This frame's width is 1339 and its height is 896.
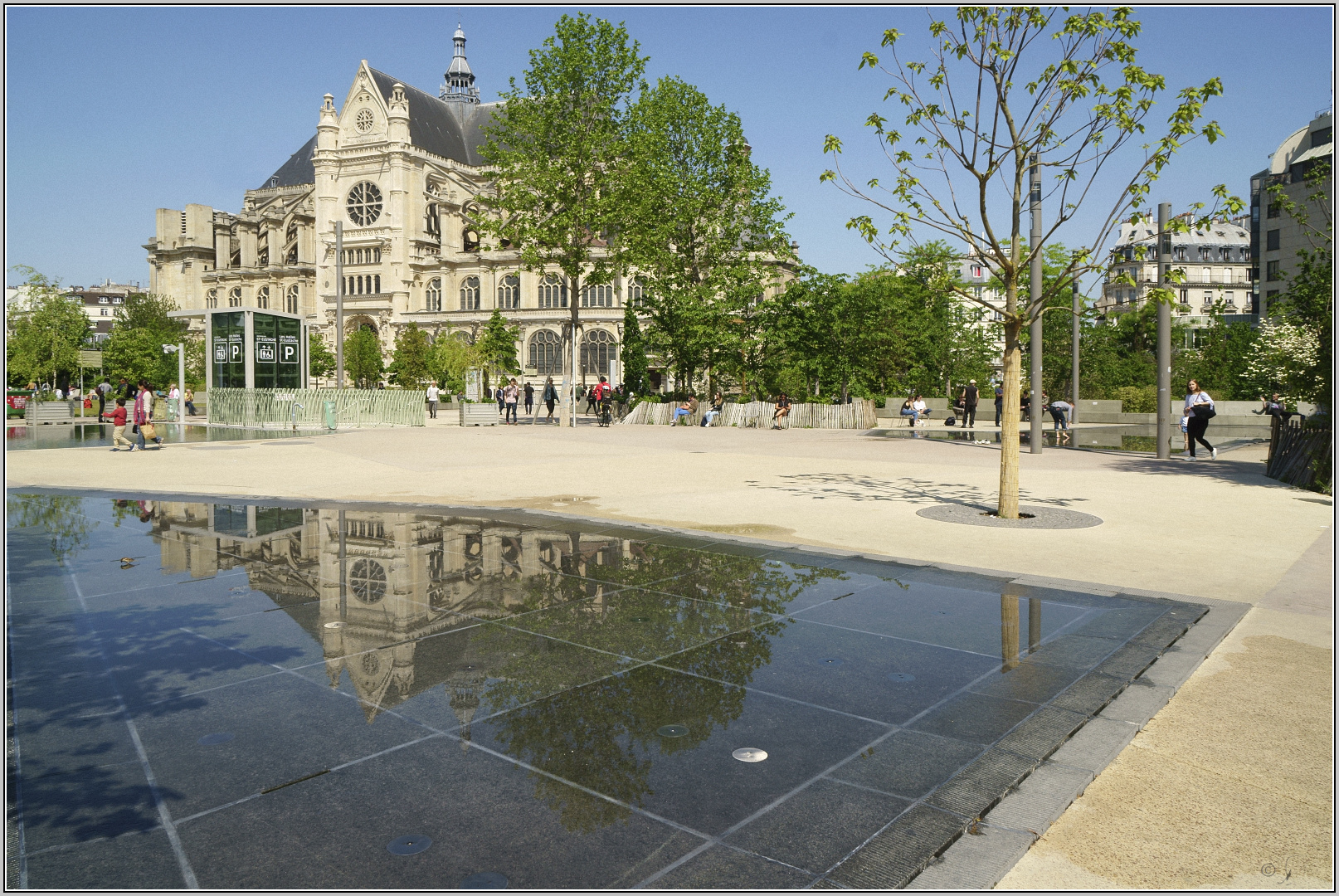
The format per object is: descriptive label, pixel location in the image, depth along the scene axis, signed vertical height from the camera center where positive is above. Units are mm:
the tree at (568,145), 33688 +9496
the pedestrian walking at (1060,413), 26391 -336
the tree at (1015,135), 9992 +2995
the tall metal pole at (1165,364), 17203 +706
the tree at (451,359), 64562 +3251
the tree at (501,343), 60062 +3964
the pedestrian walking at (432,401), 43062 +165
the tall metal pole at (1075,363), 32719 +1347
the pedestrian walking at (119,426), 20781 -450
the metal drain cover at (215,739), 4017 -1440
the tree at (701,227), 35750 +6889
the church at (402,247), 84688 +16195
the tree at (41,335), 52719 +4124
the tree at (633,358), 42781 +2103
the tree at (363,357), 83875 +4273
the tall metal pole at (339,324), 35156 +3139
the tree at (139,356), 65250 +3536
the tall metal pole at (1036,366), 19703 +780
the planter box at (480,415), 37281 -432
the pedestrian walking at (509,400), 39375 +171
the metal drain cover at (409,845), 3112 -1476
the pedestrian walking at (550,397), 41438 +324
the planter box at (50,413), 36562 -280
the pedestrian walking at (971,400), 31609 +74
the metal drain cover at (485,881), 2930 -1496
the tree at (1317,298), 14625 +1735
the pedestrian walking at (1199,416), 19422 -306
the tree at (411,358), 75812 +3827
